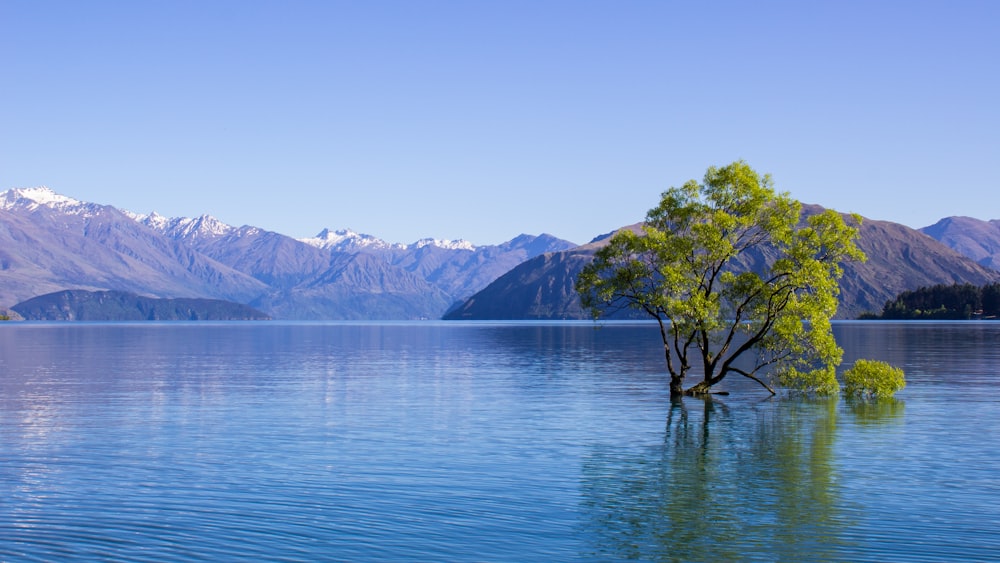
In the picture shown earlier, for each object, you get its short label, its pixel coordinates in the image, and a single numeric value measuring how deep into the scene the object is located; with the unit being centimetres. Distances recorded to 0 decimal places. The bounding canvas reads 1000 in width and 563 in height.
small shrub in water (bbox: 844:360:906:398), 7250
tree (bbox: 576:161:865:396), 6775
